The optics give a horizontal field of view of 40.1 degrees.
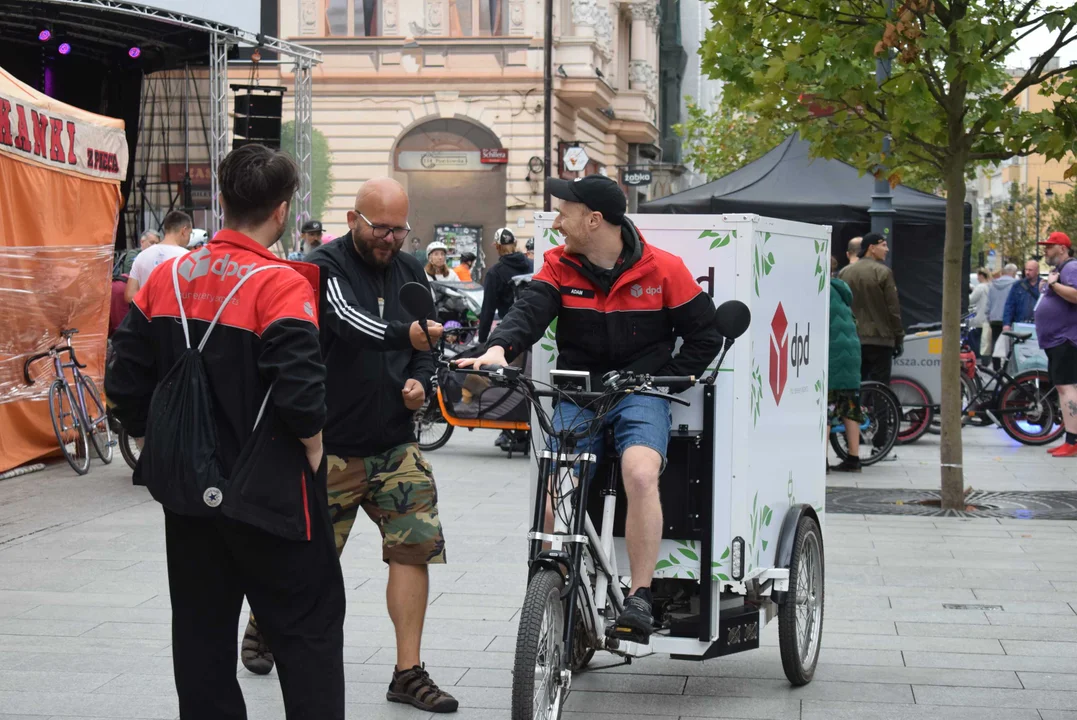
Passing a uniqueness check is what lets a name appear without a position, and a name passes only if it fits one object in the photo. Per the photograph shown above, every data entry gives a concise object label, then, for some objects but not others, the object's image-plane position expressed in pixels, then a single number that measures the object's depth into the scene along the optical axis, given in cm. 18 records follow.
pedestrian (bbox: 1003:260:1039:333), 1800
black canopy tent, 1833
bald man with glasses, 525
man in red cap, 1316
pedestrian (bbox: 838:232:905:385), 1317
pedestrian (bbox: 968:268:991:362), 2357
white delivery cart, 510
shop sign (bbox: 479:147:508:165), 3612
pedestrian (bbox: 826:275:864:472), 1193
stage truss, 1942
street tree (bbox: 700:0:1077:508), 952
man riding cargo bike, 480
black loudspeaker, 2319
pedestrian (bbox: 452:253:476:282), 2483
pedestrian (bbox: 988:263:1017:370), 2301
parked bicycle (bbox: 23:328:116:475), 1154
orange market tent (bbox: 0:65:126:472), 1130
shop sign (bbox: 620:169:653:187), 3866
